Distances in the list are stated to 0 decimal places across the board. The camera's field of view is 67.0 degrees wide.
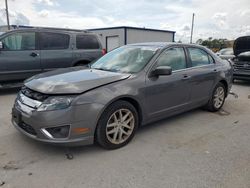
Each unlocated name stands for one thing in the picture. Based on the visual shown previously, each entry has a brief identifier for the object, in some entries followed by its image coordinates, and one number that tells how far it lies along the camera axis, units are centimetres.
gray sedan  237
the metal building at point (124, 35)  1896
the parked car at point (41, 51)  515
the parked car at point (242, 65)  690
